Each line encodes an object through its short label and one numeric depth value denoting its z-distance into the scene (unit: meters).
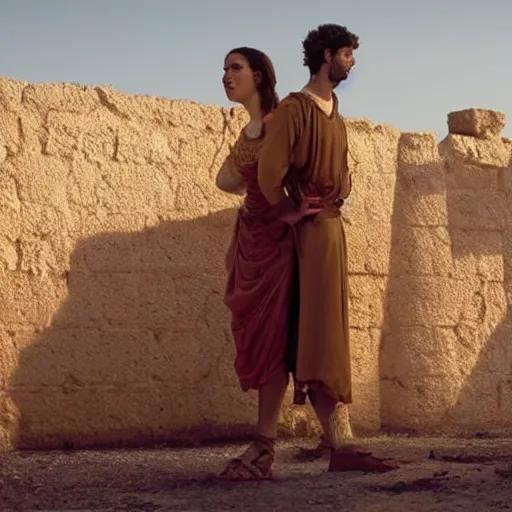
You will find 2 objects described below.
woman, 4.19
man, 4.12
